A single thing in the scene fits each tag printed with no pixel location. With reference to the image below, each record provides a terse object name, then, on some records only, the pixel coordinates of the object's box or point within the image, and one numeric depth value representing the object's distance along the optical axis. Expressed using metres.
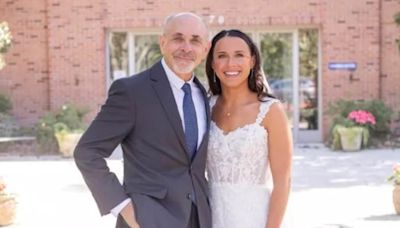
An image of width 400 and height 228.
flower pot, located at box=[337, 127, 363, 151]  13.23
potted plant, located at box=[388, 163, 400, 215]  7.31
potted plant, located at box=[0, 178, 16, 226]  6.94
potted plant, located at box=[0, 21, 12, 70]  12.96
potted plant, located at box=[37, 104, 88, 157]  13.01
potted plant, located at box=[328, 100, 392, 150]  13.34
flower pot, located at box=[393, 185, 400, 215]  7.31
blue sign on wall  14.86
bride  3.07
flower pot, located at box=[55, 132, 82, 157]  12.95
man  2.81
